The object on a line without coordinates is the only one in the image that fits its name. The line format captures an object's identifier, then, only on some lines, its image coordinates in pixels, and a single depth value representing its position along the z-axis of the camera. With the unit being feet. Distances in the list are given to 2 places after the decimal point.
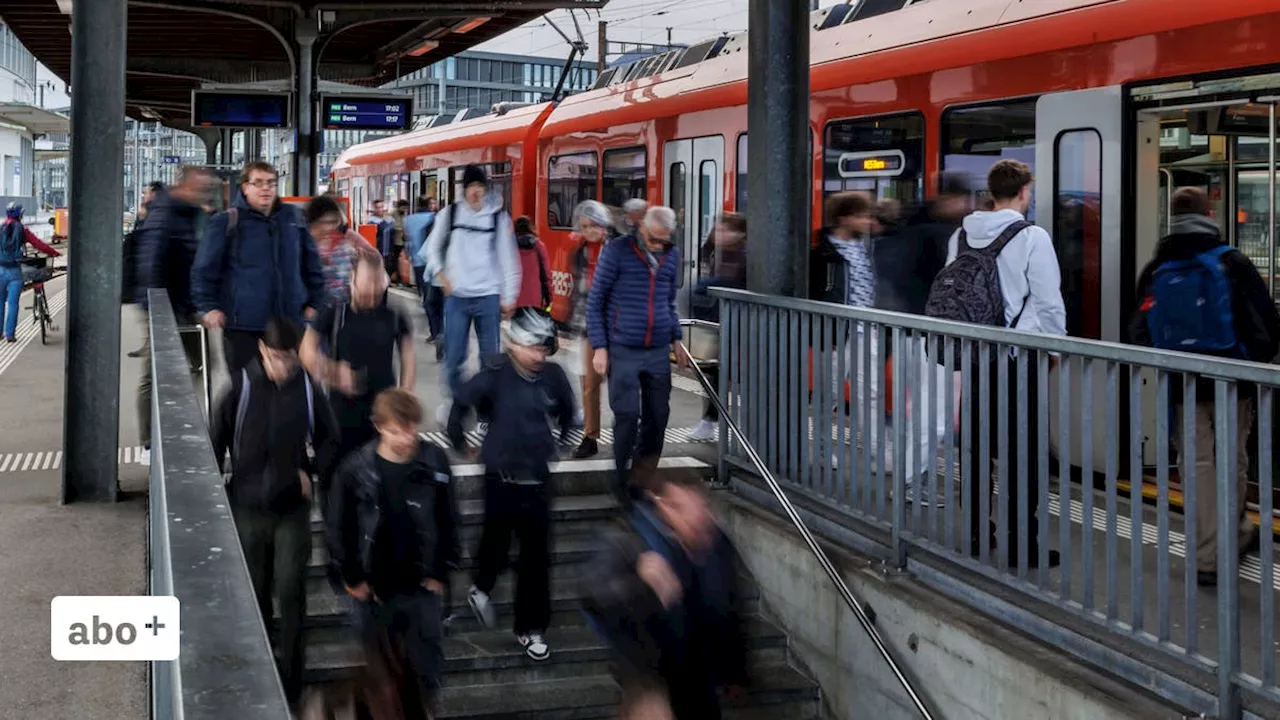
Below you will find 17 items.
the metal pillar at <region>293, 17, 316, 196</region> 53.06
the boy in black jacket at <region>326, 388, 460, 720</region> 17.24
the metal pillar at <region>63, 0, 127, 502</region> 23.80
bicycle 51.16
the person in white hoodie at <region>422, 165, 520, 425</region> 28.48
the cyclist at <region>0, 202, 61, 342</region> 50.88
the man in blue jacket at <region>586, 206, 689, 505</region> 24.76
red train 22.71
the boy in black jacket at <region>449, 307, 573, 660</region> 20.22
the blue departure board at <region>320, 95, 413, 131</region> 53.83
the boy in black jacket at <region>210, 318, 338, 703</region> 17.90
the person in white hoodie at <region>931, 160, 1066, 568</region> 19.63
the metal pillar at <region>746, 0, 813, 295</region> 25.34
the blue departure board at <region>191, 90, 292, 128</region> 51.72
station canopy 51.16
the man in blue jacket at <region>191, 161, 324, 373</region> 22.31
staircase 22.88
